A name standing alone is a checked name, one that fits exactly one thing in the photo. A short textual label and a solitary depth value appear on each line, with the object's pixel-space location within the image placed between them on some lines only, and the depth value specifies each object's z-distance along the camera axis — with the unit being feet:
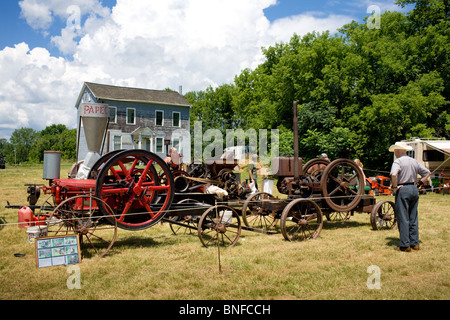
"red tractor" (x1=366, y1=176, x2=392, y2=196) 50.99
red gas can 21.20
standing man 21.65
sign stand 17.89
